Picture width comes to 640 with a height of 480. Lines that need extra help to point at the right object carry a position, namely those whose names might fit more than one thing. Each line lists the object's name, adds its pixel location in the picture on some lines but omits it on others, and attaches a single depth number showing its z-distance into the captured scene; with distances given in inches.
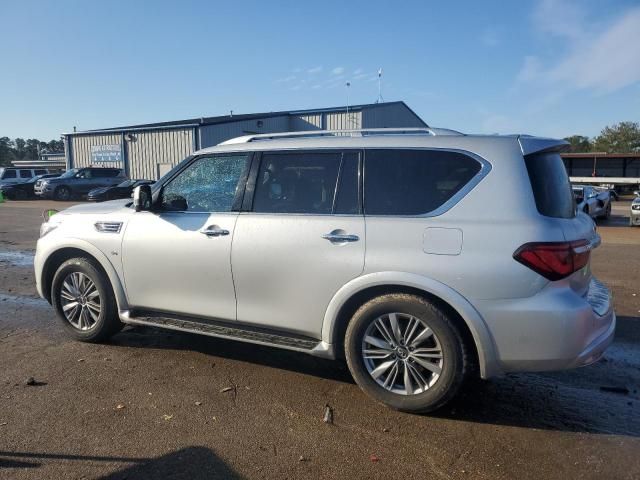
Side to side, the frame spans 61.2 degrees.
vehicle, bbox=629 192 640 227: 716.7
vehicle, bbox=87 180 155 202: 1031.0
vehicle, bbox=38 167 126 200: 1160.2
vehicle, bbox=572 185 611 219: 772.6
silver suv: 136.5
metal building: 1320.5
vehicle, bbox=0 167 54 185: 1280.8
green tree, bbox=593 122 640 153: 3083.2
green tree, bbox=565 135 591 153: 3331.4
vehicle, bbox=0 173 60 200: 1245.7
